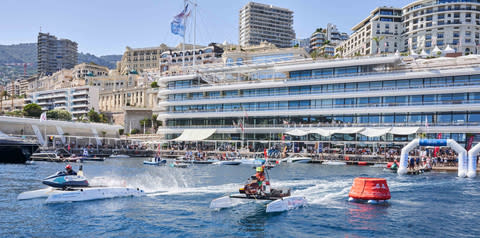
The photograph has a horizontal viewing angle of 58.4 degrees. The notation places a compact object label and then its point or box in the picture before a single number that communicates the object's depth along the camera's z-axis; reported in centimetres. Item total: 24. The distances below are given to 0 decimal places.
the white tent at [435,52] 10238
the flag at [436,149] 6554
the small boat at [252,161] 6685
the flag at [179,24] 8581
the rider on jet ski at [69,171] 3198
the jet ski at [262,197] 2719
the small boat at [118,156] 8444
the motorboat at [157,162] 6562
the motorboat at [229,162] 6800
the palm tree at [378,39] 13225
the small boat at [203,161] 7081
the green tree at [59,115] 14250
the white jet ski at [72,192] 2939
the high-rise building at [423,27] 13550
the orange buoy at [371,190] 3078
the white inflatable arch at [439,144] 4997
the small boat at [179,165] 6182
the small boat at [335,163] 6781
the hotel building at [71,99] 16600
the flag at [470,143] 6638
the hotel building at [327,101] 6988
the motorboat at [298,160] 7156
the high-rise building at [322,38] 19140
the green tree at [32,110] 14738
